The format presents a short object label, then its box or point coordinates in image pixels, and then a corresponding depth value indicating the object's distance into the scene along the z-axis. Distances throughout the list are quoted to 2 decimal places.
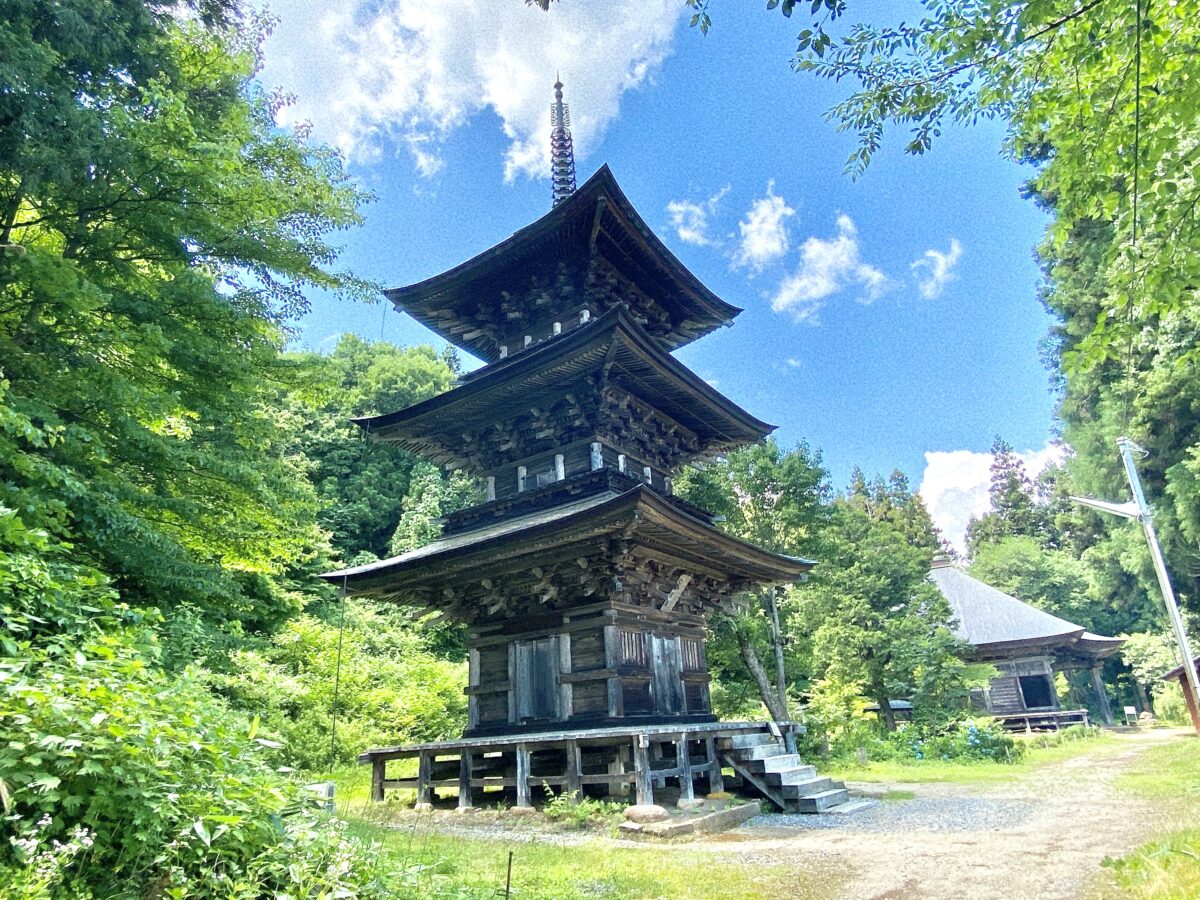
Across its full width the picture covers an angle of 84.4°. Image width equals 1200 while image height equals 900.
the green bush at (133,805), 3.12
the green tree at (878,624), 21.69
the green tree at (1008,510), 64.31
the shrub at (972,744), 18.92
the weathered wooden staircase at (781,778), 10.55
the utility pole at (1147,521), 12.89
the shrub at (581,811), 9.36
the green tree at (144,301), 7.40
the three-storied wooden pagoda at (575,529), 10.96
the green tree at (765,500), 22.55
